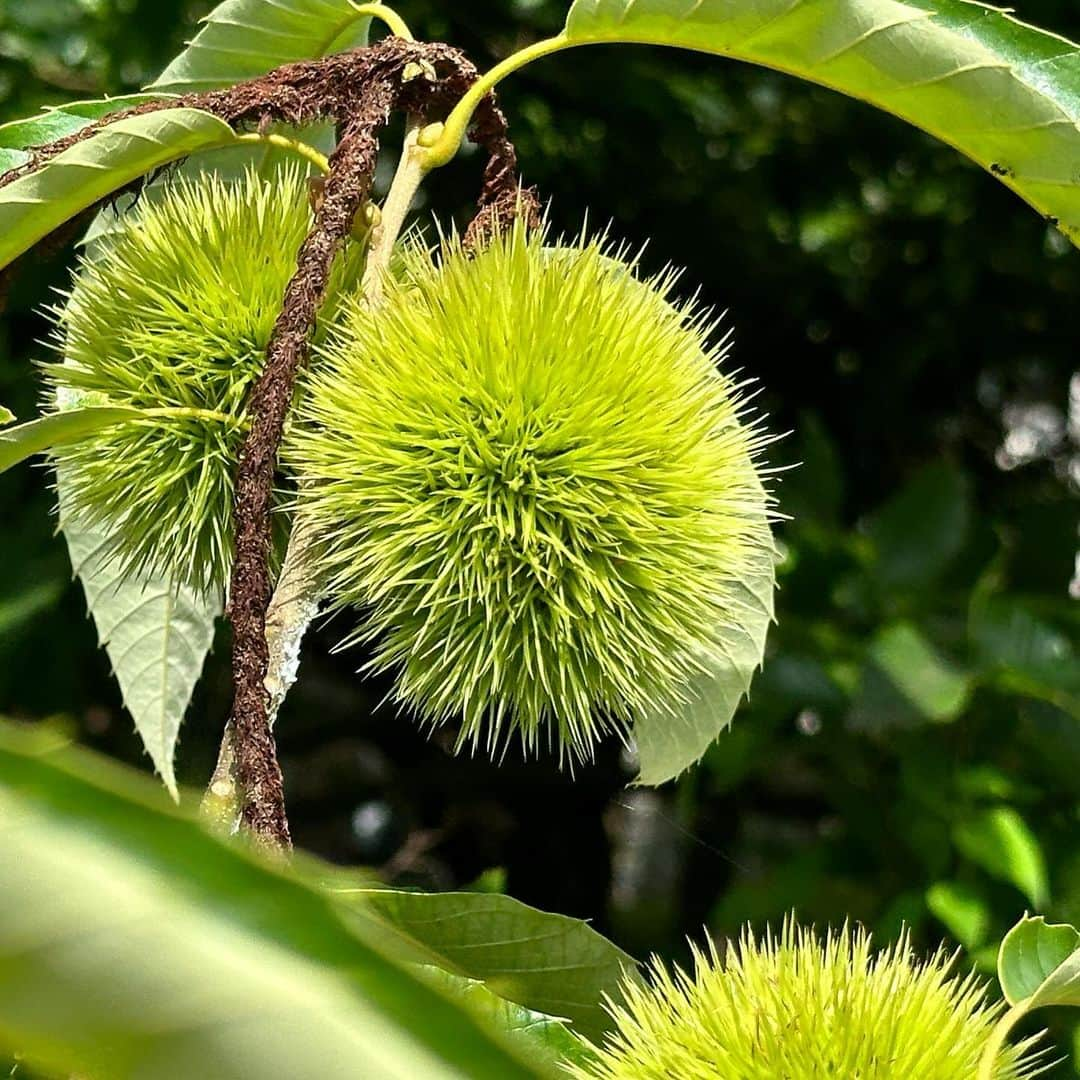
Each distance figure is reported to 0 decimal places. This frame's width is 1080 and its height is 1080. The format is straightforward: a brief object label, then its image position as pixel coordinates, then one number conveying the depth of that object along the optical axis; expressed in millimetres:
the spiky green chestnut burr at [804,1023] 688
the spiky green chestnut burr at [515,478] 706
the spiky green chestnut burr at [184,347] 720
